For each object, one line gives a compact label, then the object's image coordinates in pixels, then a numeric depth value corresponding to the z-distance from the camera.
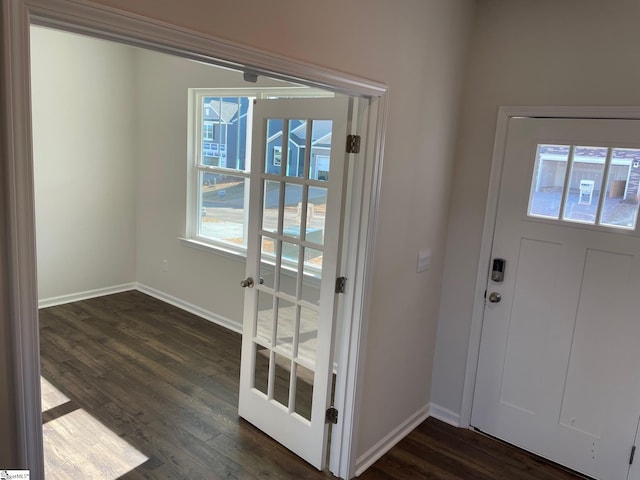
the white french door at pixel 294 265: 2.37
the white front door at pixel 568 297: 2.46
